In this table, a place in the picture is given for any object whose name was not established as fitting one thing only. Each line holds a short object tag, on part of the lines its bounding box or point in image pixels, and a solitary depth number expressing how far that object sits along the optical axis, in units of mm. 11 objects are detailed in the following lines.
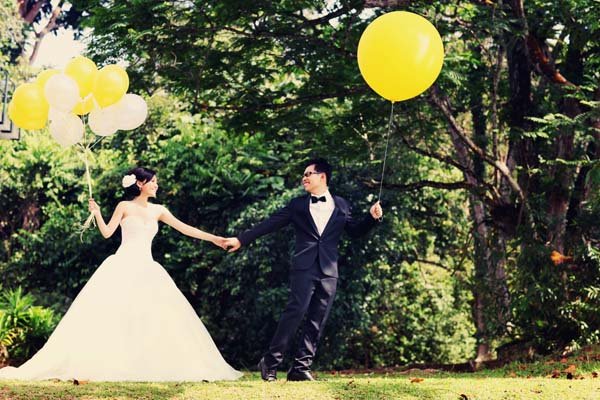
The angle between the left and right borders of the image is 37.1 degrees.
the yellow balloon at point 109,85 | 8453
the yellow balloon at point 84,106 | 8633
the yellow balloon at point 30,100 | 8766
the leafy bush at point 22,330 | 11430
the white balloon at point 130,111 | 8844
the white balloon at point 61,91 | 8203
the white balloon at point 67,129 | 8719
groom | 8000
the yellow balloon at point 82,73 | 8422
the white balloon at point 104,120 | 8805
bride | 8227
